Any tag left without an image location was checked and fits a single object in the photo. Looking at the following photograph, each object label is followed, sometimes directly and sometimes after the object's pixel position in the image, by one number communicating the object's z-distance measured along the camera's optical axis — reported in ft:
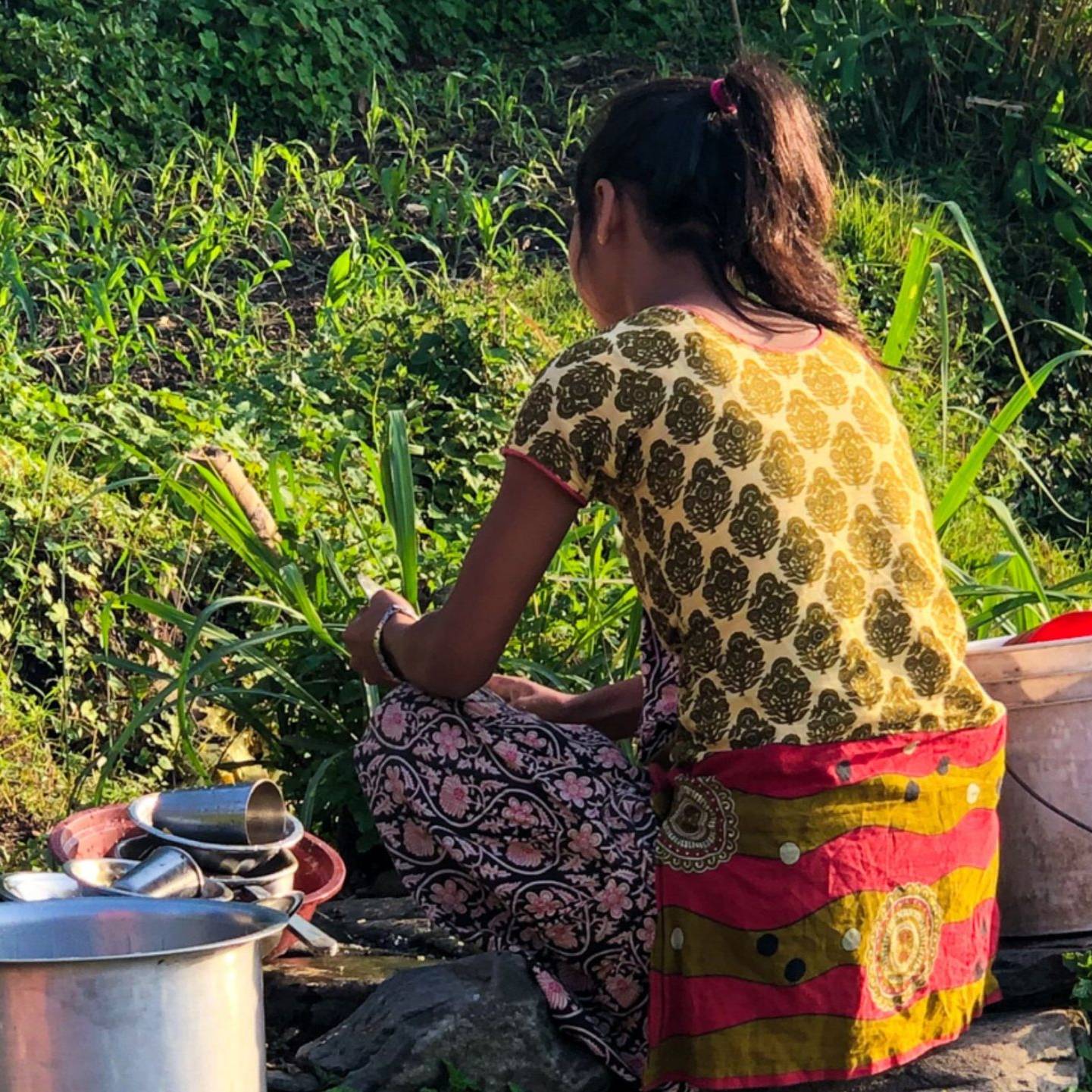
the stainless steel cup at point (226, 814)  9.20
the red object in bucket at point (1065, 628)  8.95
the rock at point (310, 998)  9.25
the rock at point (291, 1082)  8.37
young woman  7.37
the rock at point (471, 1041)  8.03
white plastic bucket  8.63
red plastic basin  9.30
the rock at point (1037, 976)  8.77
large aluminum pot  6.21
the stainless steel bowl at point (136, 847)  9.32
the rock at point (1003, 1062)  7.97
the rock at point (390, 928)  10.14
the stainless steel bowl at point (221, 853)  8.97
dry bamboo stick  11.50
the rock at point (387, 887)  11.37
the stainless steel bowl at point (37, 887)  7.97
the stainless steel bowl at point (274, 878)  8.86
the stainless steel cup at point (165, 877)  8.25
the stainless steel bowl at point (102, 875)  8.37
